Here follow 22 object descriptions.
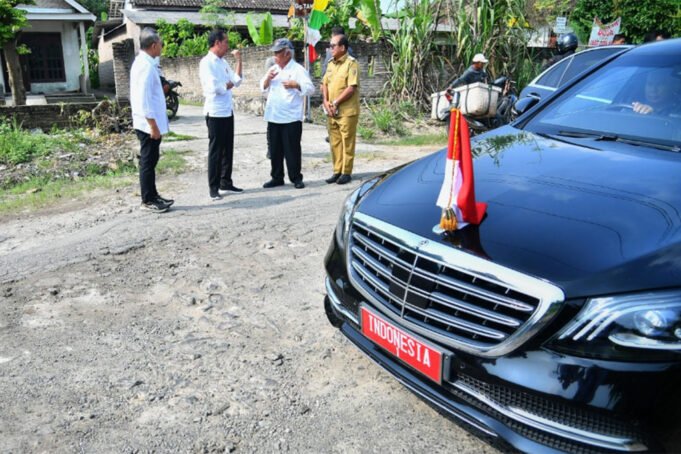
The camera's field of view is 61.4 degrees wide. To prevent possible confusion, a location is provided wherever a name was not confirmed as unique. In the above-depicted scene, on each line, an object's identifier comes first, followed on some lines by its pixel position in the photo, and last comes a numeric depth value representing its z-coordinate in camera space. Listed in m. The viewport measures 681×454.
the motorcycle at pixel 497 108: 9.00
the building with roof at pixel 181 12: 22.38
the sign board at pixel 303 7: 11.62
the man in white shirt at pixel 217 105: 6.21
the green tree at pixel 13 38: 13.59
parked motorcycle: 12.80
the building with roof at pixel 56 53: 22.92
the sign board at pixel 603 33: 12.23
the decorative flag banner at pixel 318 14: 11.45
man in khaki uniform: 6.59
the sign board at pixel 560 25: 14.87
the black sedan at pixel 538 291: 1.83
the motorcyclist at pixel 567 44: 9.12
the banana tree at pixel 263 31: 17.22
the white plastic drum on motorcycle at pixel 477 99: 8.69
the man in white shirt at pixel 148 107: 5.50
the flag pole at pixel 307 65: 11.66
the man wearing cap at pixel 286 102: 6.58
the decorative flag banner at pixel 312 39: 11.78
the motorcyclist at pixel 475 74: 9.91
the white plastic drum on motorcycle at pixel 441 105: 9.42
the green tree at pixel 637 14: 14.68
